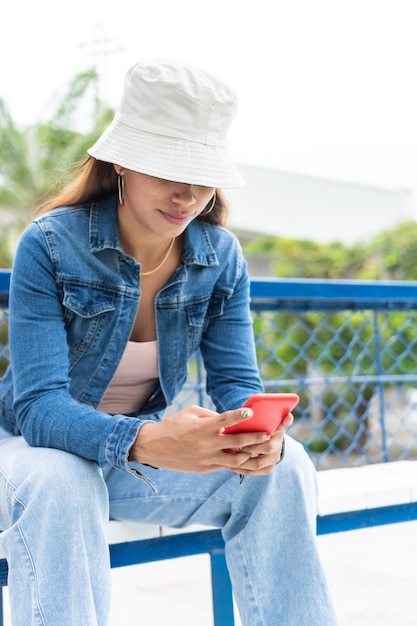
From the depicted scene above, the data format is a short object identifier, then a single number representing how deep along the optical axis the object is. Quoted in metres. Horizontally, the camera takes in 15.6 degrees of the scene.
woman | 2.73
